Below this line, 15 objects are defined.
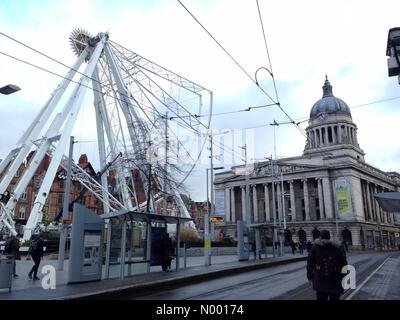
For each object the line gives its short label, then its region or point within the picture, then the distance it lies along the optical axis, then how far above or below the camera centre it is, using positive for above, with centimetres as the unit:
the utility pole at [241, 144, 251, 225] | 3181 +471
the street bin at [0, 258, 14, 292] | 1225 -57
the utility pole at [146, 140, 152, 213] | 2885 +461
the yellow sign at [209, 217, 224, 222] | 2588 +215
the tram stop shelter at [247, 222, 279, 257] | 3032 +164
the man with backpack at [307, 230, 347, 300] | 690 -24
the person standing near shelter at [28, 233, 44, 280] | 1658 +11
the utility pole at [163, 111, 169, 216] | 3483 +749
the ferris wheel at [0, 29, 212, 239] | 3569 +1167
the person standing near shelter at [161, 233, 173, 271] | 2003 +1
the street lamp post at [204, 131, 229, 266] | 2394 +77
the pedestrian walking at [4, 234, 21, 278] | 1641 +35
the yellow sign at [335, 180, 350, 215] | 7803 +1133
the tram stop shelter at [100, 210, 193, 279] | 1620 +54
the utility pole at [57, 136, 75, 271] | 2230 +224
